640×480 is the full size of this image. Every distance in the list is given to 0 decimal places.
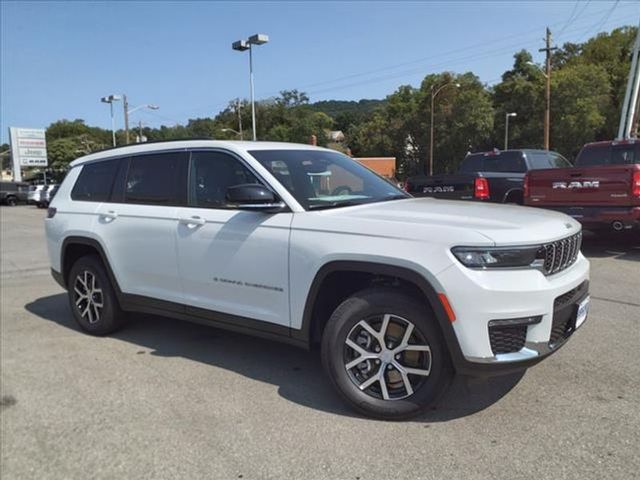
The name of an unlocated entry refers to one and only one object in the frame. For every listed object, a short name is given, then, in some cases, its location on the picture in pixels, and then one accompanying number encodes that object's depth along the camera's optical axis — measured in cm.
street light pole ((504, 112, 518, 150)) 5331
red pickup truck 857
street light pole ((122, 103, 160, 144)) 4366
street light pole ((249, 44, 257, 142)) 2590
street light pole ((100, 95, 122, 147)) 4031
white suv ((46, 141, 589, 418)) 314
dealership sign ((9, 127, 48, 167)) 6206
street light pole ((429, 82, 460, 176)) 5002
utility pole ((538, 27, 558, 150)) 3206
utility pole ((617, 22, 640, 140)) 1947
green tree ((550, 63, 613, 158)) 4731
